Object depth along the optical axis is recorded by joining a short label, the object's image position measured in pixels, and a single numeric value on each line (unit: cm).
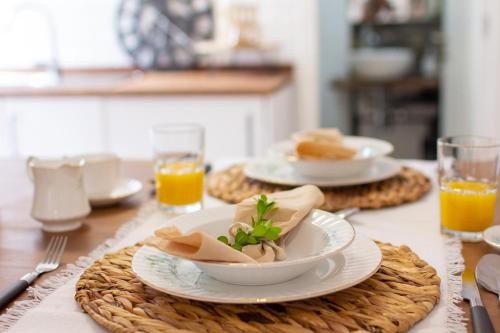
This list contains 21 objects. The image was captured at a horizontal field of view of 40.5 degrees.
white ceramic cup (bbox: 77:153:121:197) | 125
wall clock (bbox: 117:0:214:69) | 318
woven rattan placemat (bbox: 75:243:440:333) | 69
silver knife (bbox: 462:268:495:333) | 68
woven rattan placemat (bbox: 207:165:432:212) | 120
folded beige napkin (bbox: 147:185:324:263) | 72
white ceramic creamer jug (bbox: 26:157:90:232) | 111
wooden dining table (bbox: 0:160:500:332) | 93
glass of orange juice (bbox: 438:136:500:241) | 102
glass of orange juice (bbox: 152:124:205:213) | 121
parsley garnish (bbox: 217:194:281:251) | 79
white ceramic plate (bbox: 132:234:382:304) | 72
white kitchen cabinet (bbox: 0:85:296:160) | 265
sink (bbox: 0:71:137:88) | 329
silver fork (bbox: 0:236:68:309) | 83
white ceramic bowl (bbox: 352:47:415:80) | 447
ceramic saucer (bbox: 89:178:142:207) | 125
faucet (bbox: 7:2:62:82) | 333
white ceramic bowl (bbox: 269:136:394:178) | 128
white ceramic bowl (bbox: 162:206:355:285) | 72
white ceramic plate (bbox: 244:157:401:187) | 129
